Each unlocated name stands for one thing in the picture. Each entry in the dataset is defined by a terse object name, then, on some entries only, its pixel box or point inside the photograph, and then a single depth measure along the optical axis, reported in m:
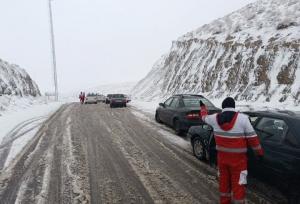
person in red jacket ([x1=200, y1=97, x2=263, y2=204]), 5.20
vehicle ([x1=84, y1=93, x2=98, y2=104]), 42.88
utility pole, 53.75
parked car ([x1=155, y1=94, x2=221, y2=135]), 12.69
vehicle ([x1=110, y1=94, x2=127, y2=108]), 30.34
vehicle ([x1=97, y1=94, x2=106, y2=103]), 48.97
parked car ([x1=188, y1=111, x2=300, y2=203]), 5.69
